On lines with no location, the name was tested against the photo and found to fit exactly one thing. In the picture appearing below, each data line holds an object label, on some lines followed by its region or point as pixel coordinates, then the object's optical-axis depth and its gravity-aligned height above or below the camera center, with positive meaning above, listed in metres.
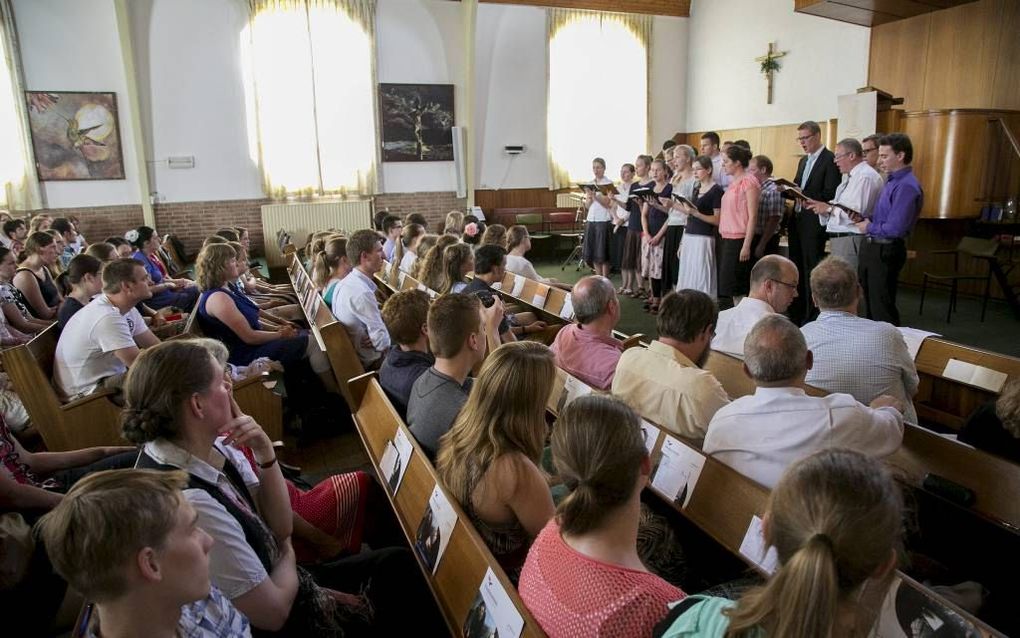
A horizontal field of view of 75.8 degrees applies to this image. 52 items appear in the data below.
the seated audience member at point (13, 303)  4.36 -0.70
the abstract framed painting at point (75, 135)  8.79 +0.84
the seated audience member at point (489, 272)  3.79 -0.47
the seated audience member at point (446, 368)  2.05 -0.57
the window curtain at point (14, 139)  8.47 +0.77
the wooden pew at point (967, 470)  1.71 -0.78
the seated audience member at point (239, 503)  1.40 -0.72
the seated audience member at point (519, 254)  5.17 -0.48
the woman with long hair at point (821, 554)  0.84 -0.49
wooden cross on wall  10.12 +1.96
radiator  10.07 -0.37
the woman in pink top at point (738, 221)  5.26 -0.24
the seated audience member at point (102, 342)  3.05 -0.67
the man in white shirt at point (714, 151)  6.61 +0.40
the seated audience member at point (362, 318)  3.83 -0.72
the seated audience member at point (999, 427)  1.83 -0.72
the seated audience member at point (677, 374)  2.08 -0.59
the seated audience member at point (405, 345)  2.53 -0.61
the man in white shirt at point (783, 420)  1.71 -0.61
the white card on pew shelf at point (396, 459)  1.96 -0.81
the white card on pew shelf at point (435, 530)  1.54 -0.81
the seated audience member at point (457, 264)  3.94 -0.42
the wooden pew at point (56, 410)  2.77 -0.92
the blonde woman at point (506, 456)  1.58 -0.63
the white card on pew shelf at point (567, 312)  3.99 -0.72
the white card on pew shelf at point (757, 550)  1.47 -0.81
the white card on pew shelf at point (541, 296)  4.40 -0.69
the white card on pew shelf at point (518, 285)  4.77 -0.67
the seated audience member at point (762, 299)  3.01 -0.50
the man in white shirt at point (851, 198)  4.79 -0.06
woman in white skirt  5.73 -0.39
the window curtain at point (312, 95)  9.80 +1.52
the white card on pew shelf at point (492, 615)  1.20 -0.79
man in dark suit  5.43 -0.06
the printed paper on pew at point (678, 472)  1.76 -0.77
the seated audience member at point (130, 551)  1.02 -0.56
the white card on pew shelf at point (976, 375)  2.52 -0.73
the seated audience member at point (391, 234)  6.68 -0.41
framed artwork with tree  10.55 +1.17
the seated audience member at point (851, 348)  2.38 -0.58
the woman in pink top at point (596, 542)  1.14 -0.65
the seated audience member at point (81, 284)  3.59 -0.48
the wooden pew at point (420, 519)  1.38 -0.81
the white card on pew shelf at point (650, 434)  1.96 -0.72
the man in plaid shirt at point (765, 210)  5.41 -0.16
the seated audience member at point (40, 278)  4.78 -0.59
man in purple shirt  4.42 -0.27
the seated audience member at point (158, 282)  5.75 -0.78
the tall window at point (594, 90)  11.47 +1.80
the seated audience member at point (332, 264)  4.80 -0.52
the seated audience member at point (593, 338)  2.72 -0.62
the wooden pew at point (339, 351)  3.21 -0.76
